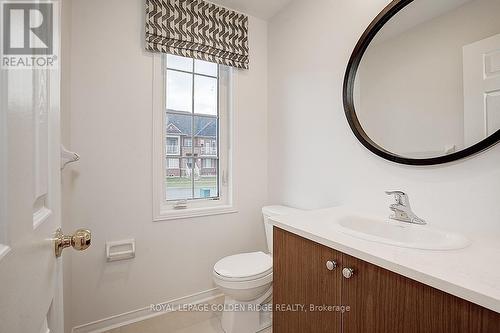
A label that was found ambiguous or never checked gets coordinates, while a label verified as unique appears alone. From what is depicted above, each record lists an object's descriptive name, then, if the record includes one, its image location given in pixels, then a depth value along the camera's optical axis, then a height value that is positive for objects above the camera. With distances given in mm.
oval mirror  974 +418
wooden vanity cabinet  599 -426
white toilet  1380 -747
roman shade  1646 +1042
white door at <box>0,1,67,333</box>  309 -59
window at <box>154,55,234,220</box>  1792 +242
